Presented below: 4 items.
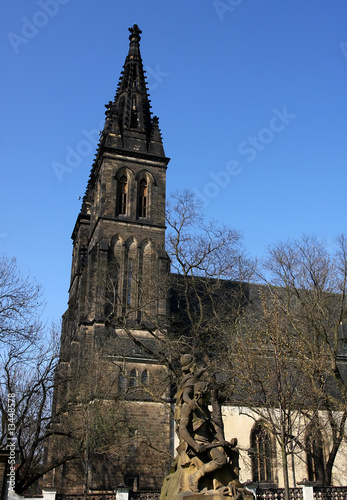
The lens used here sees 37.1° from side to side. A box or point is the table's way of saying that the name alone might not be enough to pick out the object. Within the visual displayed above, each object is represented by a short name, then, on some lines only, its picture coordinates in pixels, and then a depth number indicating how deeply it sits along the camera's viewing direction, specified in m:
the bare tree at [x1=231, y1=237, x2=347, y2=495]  17.38
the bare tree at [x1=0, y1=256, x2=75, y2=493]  21.27
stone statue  7.98
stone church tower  25.25
